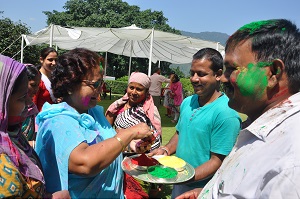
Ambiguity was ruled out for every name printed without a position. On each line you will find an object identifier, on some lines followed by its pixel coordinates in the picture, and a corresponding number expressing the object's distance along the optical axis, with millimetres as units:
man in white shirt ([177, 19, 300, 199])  1009
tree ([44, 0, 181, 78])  33250
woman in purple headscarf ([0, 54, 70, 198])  1275
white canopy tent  8883
